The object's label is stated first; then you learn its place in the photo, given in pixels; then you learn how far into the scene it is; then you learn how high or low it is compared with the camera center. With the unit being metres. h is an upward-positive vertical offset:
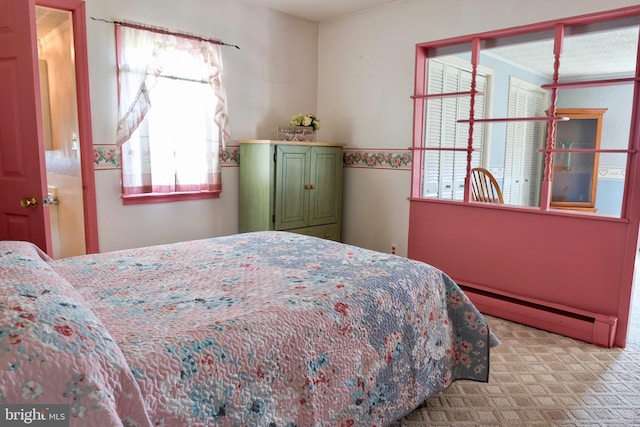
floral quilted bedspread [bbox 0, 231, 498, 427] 0.98 -0.50
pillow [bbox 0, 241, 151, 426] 0.91 -0.45
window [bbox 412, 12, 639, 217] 3.14 +0.53
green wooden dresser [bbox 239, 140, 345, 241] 3.66 -0.24
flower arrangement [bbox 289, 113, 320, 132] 4.07 +0.35
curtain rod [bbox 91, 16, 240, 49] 3.16 +0.96
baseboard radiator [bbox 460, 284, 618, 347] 2.81 -1.06
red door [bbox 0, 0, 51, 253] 2.19 +0.11
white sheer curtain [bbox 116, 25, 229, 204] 3.24 +0.33
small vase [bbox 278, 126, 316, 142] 4.02 +0.23
